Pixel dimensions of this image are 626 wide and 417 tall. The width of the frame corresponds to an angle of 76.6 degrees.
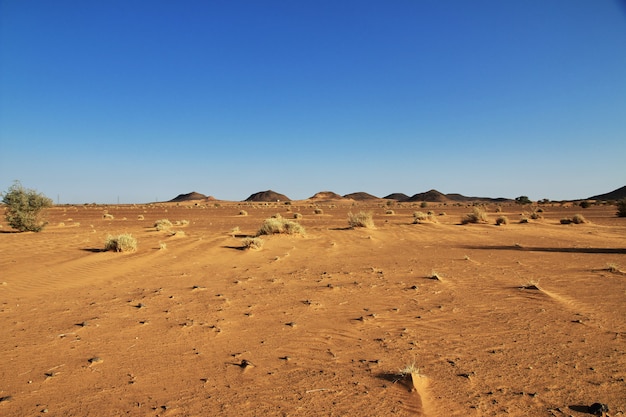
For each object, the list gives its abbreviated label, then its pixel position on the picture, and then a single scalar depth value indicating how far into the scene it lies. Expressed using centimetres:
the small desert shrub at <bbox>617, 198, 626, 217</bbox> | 2886
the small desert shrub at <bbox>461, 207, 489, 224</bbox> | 2381
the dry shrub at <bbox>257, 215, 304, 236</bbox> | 1595
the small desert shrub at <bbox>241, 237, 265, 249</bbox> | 1258
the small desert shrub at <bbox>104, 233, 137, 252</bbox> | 1191
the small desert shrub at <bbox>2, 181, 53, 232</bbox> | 1834
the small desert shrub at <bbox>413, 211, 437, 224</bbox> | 2367
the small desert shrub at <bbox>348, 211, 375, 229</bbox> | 1978
